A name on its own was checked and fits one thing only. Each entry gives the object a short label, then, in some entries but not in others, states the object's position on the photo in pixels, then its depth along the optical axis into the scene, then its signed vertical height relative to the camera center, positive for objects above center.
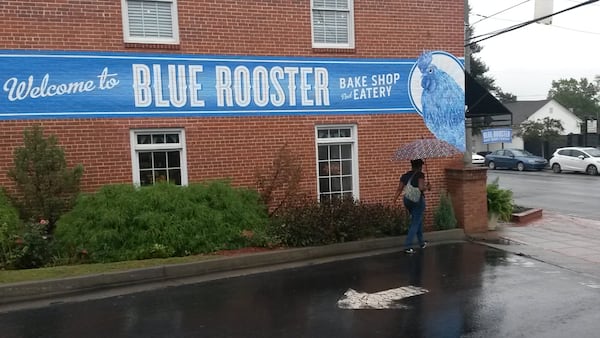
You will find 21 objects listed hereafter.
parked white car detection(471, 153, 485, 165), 38.44 -1.57
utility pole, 12.32 -0.01
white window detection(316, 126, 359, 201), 11.09 -0.40
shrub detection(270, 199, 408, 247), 9.22 -1.41
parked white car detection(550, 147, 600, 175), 29.61 -1.43
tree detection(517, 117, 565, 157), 41.75 +0.46
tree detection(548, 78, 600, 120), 93.06 +7.20
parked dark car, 34.41 -1.53
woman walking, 9.38 -1.03
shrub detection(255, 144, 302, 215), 10.08 -0.67
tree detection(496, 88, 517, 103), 58.88 +4.77
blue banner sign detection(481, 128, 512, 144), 39.66 +0.17
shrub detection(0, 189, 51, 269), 7.79 -1.35
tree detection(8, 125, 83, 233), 8.44 -0.41
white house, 62.79 +2.95
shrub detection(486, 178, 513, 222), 11.88 -1.42
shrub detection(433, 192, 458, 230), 10.88 -1.55
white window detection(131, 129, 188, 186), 9.71 -0.13
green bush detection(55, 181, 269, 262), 8.23 -1.19
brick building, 9.04 +1.16
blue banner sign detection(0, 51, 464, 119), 8.95 +1.16
